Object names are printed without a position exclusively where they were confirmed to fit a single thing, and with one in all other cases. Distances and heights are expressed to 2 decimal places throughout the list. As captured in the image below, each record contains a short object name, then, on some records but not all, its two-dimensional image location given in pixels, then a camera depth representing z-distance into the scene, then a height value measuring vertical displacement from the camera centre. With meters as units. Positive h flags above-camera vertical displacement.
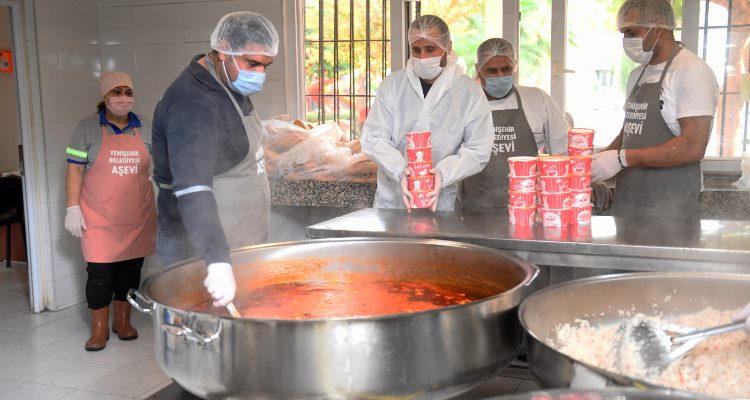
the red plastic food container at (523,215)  2.44 -0.36
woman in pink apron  4.40 -0.48
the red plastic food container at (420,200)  2.82 -0.35
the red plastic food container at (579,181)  2.39 -0.24
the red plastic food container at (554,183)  2.34 -0.25
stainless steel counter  2.04 -0.39
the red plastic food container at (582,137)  2.54 -0.11
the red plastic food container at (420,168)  2.76 -0.22
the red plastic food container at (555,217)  2.37 -0.36
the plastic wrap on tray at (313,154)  4.19 -0.27
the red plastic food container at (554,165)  2.31 -0.19
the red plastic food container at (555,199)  2.36 -0.30
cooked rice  1.49 -0.53
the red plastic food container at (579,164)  2.37 -0.19
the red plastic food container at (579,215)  2.42 -0.36
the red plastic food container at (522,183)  2.41 -0.25
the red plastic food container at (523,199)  2.43 -0.30
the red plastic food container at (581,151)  2.55 -0.16
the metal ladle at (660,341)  1.53 -0.49
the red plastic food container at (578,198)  2.41 -0.30
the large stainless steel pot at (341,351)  1.41 -0.48
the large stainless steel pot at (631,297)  1.69 -0.46
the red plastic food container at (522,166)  2.36 -0.19
